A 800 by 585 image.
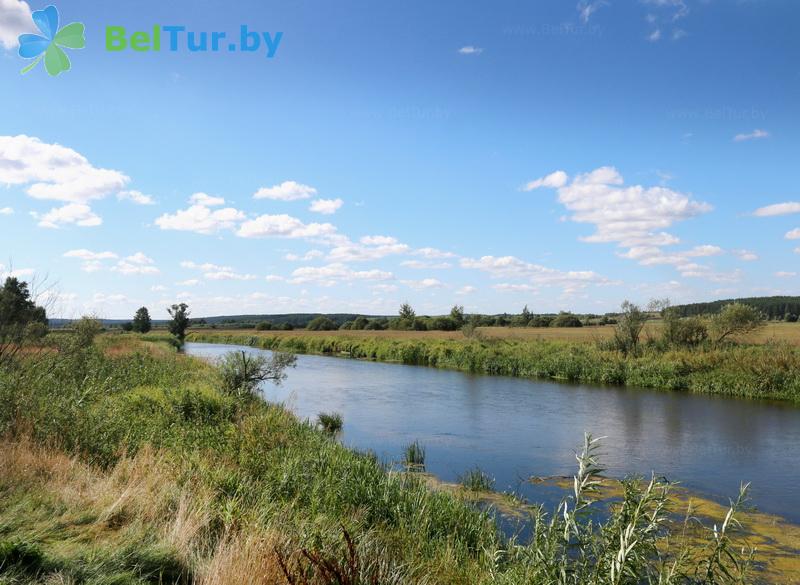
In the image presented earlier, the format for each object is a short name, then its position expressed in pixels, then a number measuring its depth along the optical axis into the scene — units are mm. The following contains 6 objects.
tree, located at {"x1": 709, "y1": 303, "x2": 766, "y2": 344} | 28859
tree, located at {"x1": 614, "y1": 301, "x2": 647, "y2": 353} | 30625
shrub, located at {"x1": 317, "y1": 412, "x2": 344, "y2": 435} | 15867
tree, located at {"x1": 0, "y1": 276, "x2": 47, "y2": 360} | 11109
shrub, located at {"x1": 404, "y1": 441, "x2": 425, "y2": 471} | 12173
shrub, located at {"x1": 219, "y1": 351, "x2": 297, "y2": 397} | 16422
